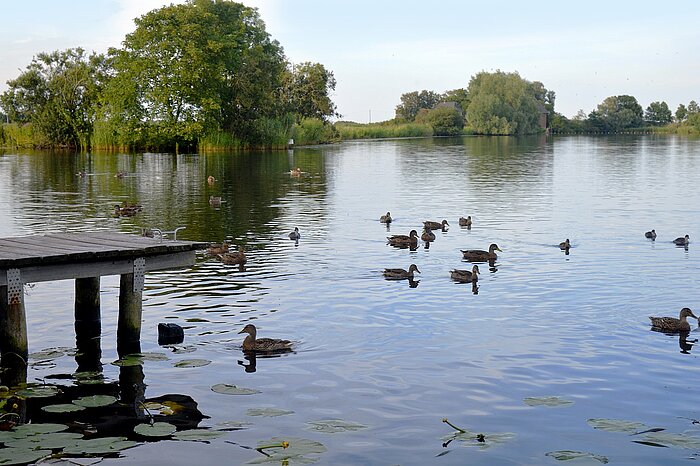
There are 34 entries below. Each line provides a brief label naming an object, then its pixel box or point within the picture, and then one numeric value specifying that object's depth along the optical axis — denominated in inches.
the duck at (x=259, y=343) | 555.8
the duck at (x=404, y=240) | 1015.5
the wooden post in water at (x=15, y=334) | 507.5
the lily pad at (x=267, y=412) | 434.0
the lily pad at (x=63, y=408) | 429.7
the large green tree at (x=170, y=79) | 3280.0
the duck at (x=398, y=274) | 812.6
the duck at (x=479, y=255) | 912.9
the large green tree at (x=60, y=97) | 3722.9
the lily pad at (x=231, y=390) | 470.9
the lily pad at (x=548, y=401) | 457.4
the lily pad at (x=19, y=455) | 352.2
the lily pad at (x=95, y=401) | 440.1
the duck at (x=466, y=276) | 809.5
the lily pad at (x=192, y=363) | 519.5
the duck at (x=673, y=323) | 616.1
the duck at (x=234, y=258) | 885.3
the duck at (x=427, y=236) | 1050.7
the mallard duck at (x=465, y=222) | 1198.3
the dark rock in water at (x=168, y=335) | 574.2
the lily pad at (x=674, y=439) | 394.5
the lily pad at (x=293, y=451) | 366.9
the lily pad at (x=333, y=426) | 419.2
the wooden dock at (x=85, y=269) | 508.4
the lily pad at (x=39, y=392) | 454.3
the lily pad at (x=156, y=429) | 401.7
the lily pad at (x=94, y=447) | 368.0
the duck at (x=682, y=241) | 1045.2
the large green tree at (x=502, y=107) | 6584.6
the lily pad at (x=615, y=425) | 413.7
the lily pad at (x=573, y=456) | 377.7
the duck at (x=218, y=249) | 925.8
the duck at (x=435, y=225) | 1155.3
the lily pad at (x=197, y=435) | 398.9
